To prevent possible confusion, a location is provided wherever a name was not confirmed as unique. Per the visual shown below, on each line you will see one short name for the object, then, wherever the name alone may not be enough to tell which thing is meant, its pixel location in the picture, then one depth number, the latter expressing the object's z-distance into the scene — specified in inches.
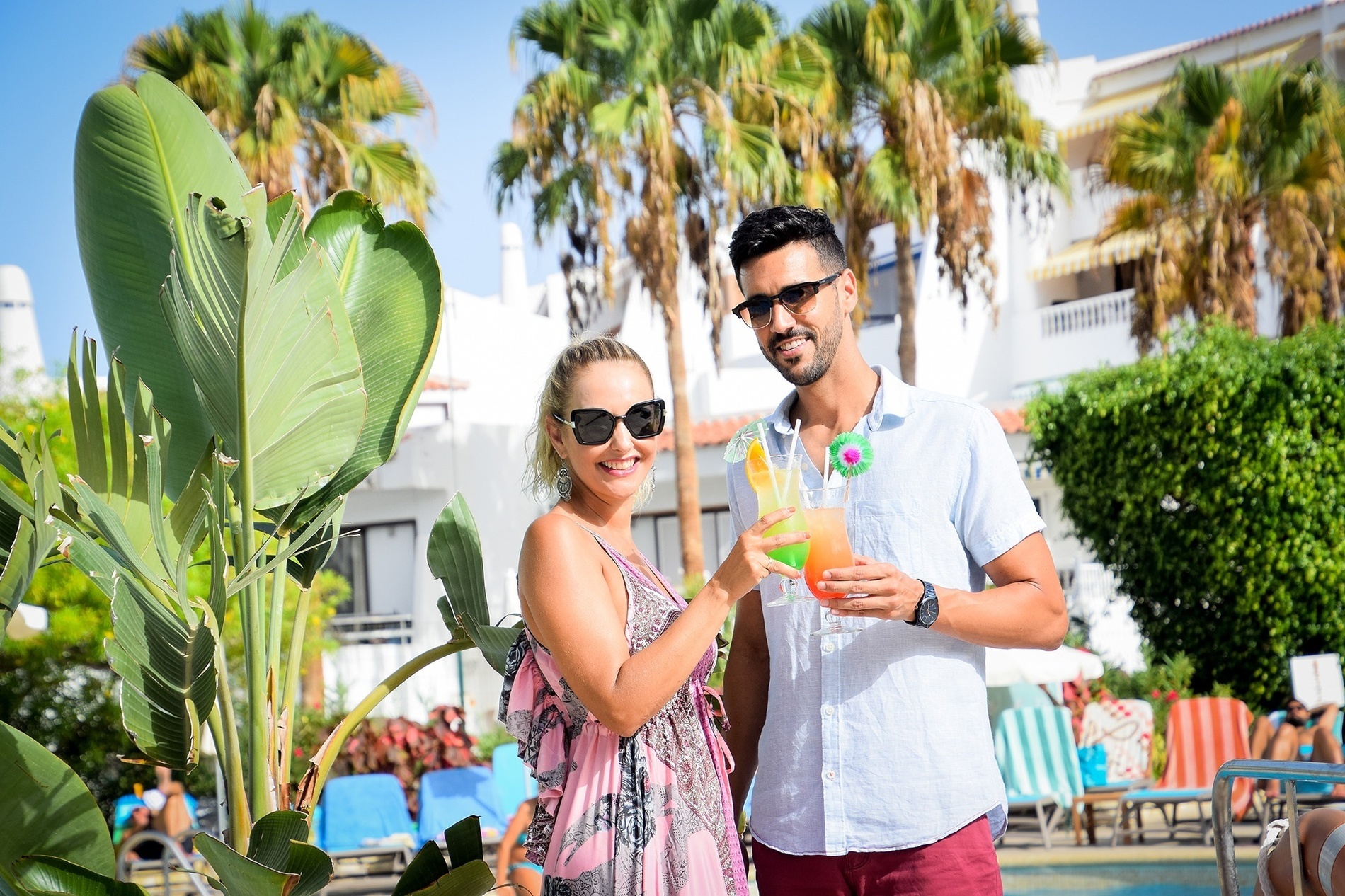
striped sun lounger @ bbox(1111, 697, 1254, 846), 380.5
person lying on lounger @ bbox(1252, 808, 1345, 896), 125.1
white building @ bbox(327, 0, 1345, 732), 699.4
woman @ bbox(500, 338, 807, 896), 81.4
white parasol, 401.1
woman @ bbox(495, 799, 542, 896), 265.9
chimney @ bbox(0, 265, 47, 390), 842.2
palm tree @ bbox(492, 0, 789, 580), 552.4
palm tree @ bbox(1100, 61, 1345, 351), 577.3
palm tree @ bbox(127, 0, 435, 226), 530.9
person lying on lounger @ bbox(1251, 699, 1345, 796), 333.4
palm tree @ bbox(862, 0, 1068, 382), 567.8
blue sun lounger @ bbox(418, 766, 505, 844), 364.5
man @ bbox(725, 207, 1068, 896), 89.8
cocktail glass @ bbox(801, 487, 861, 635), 85.4
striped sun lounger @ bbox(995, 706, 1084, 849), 371.2
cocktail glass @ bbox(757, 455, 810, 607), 84.1
